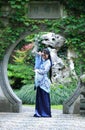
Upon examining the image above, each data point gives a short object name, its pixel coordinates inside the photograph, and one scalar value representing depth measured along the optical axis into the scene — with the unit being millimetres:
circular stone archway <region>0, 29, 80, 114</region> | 11422
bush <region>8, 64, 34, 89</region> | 18281
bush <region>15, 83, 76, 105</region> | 16098
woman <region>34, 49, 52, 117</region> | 10500
